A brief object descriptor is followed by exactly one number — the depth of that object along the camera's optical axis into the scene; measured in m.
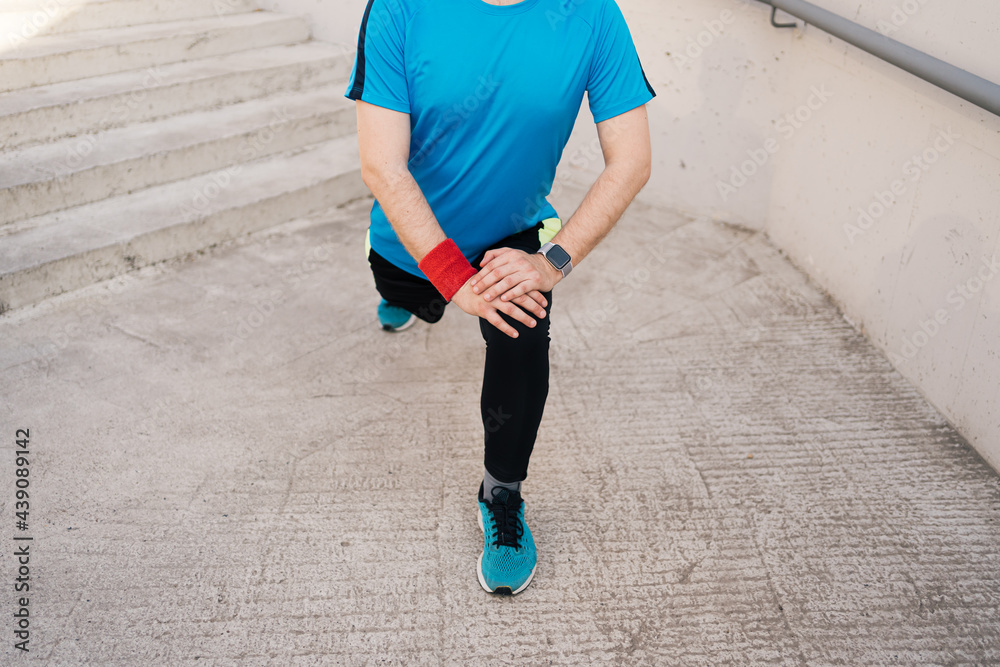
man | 1.77
